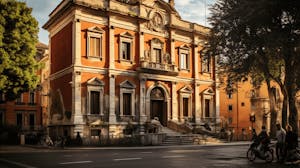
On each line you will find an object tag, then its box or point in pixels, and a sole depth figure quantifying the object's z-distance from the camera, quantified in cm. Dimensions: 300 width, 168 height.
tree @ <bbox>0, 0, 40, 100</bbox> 2078
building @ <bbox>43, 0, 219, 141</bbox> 2486
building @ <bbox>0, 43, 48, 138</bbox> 3990
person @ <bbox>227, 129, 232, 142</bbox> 2844
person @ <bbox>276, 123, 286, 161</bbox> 1235
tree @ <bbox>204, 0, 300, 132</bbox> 1194
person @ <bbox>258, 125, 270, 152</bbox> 1269
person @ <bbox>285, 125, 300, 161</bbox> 1172
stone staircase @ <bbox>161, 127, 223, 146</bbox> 2469
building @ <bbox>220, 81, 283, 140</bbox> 4374
